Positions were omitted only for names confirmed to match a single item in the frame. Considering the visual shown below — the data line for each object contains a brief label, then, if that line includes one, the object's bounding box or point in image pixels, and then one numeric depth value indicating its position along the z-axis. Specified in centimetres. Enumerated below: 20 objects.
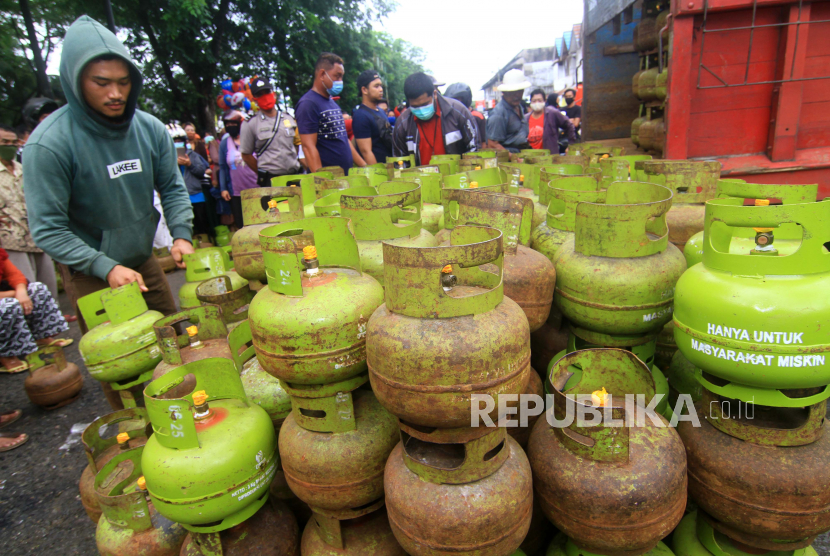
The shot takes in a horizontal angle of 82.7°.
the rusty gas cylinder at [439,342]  138
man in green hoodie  267
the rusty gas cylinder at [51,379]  412
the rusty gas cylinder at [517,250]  201
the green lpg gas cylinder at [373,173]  425
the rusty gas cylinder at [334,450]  182
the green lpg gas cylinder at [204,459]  174
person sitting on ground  411
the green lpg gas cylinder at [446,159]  456
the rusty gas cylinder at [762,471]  166
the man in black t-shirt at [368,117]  598
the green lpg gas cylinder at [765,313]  148
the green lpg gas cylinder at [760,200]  193
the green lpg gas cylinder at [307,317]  167
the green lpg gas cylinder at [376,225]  231
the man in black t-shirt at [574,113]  1176
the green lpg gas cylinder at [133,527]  206
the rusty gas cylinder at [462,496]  154
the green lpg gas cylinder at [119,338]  265
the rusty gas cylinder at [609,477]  157
